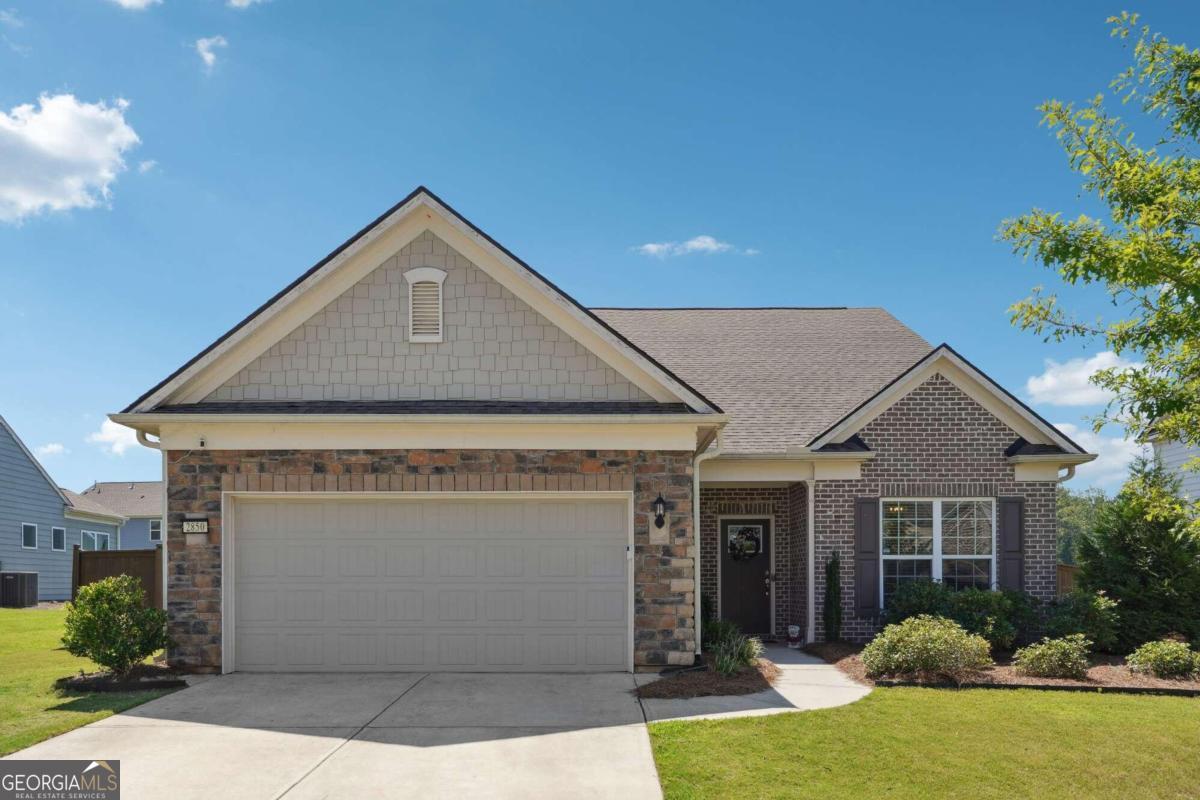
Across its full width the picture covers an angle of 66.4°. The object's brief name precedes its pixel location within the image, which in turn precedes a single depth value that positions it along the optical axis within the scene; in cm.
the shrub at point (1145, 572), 1387
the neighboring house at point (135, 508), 4125
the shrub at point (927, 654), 1118
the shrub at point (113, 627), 1087
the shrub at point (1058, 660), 1160
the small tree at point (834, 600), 1409
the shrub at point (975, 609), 1295
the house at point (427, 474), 1168
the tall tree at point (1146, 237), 729
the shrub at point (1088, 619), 1327
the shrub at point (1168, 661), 1183
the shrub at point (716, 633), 1264
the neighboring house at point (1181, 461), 2083
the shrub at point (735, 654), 1123
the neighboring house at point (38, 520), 2892
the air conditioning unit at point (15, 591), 2719
